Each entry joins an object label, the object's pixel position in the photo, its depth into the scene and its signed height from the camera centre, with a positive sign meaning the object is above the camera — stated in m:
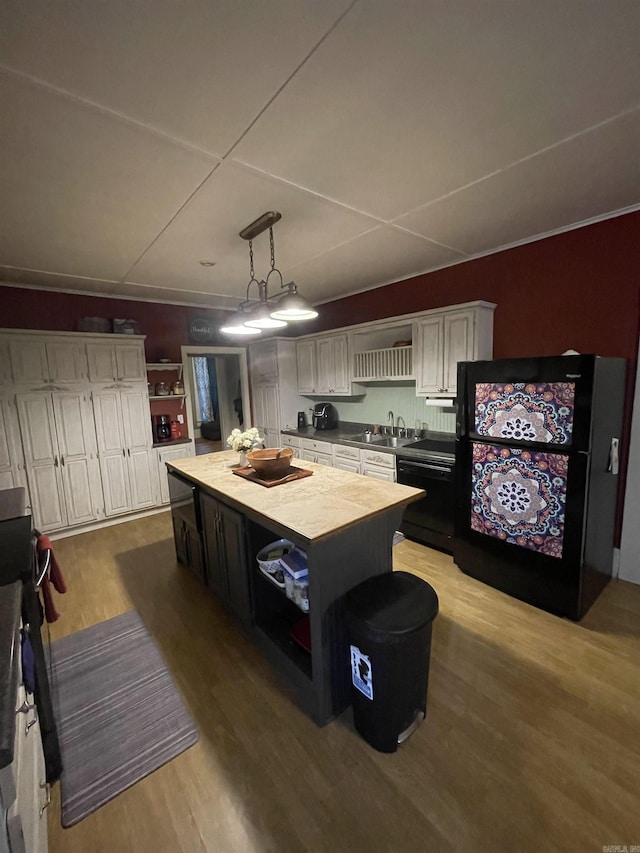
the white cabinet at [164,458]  4.31 -0.93
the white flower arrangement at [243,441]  2.69 -0.46
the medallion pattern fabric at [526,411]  2.16 -0.26
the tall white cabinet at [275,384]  4.89 -0.08
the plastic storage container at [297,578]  1.73 -0.99
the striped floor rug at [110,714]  1.47 -1.63
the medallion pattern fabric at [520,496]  2.24 -0.85
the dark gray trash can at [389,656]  1.42 -1.16
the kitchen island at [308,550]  1.58 -0.90
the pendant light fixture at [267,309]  2.12 +0.44
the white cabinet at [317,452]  4.23 -0.91
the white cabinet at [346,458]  3.86 -0.91
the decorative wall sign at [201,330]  4.71 +0.70
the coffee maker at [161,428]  4.42 -0.56
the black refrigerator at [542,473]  2.13 -0.68
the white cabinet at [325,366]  4.28 +0.15
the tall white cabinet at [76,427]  3.44 -0.43
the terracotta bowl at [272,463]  2.35 -0.56
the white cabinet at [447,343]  3.04 +0.26
